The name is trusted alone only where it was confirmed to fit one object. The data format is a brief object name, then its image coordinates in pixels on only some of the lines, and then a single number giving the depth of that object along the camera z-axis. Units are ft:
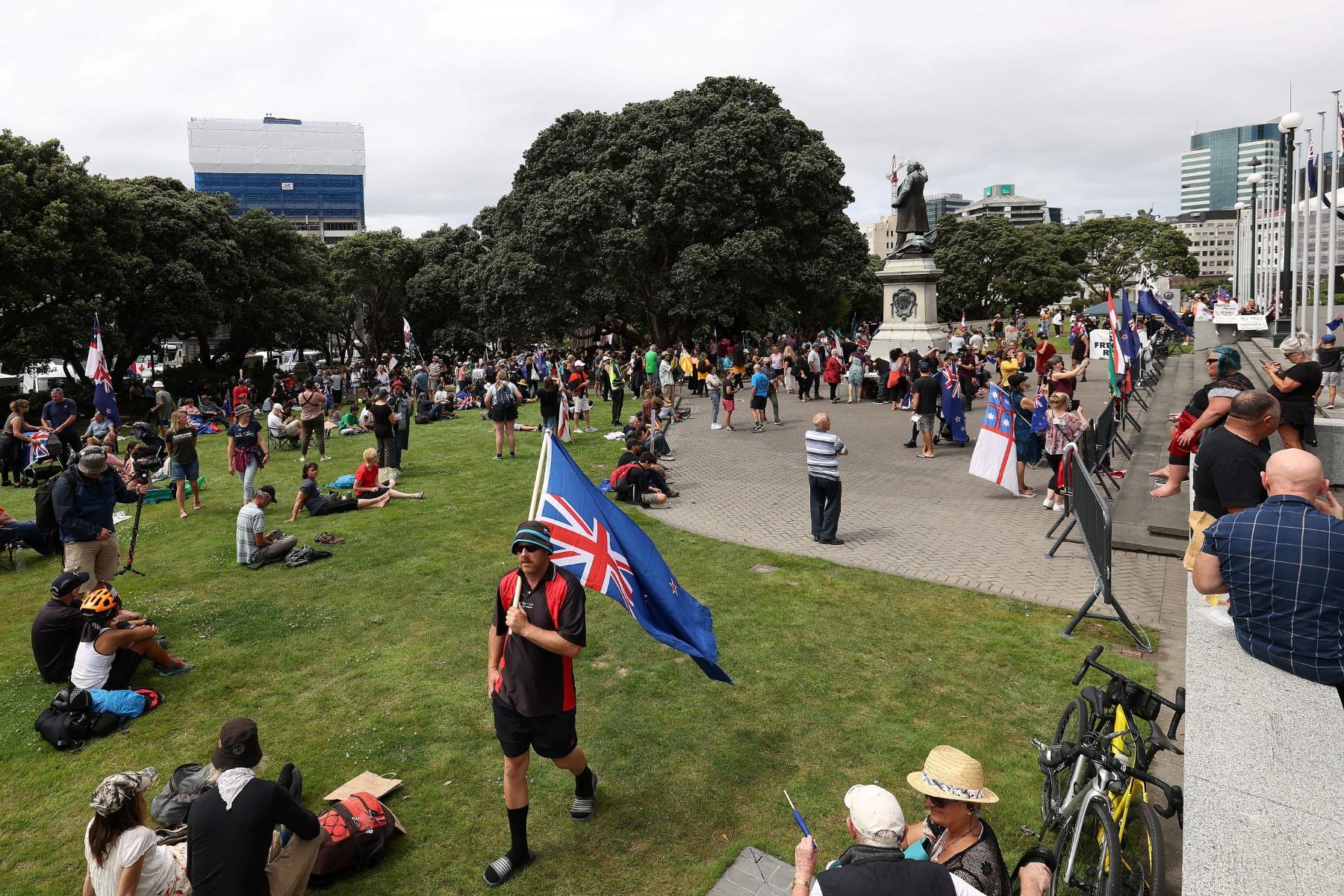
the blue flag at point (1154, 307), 70.90
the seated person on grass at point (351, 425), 80.12
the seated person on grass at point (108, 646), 24.11
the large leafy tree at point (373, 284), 165.78
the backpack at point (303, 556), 38.22
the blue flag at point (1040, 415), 48.21
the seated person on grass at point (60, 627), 25.41
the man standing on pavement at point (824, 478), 38.47
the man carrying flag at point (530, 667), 16.16
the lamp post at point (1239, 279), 195.52
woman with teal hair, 26.35
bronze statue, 103.60
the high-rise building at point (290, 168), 451.94
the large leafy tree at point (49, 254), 81.30
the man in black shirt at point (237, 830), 13.94
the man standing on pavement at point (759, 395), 72.23
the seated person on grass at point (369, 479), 50.29
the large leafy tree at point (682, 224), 113.91
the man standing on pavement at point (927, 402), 59.52
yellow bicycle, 13.23
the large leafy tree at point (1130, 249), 243.60
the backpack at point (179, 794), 18.10
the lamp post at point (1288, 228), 75.25
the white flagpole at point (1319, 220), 72.54
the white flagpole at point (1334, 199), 71.00
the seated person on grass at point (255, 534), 37.76
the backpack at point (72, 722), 22.56
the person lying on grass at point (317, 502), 46.70
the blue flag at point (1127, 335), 57.57
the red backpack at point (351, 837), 16.88
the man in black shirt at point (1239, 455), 19.04
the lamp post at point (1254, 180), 116.37
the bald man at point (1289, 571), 11.97
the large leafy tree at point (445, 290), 155.94
